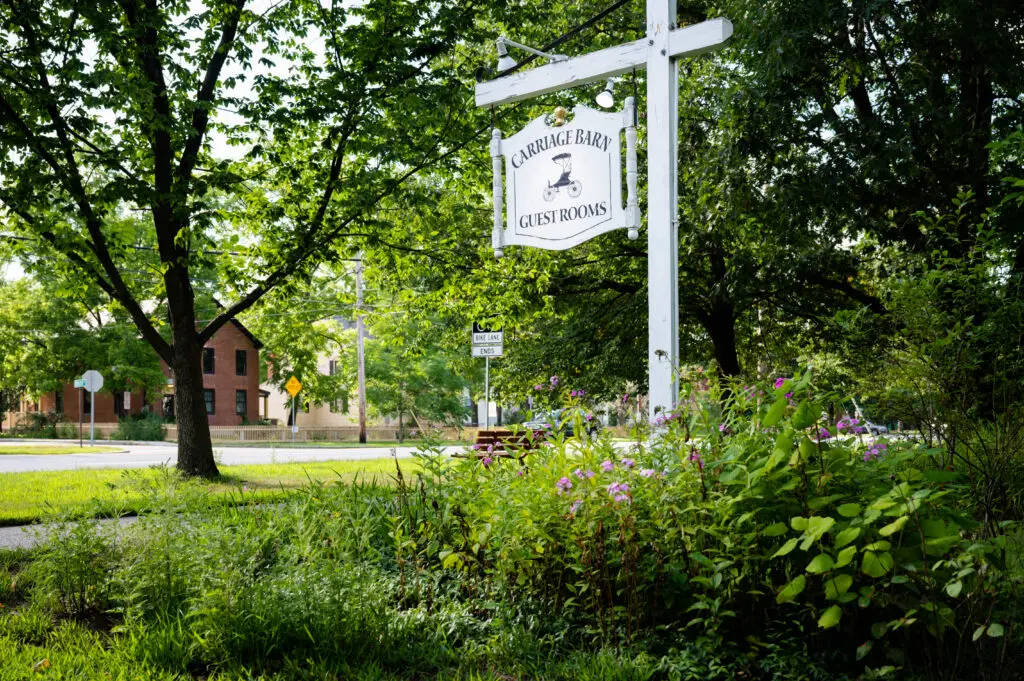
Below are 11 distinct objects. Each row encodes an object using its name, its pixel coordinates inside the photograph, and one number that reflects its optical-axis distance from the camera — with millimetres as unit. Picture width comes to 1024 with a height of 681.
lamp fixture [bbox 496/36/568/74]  7250
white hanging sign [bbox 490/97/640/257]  6586
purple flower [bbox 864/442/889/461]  4383
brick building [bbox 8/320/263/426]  53719
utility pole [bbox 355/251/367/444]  40031
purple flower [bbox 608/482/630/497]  3971
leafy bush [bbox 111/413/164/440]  42625
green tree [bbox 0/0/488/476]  10914
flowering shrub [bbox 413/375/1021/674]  3369
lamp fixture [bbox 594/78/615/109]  6812
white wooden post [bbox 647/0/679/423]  6141
